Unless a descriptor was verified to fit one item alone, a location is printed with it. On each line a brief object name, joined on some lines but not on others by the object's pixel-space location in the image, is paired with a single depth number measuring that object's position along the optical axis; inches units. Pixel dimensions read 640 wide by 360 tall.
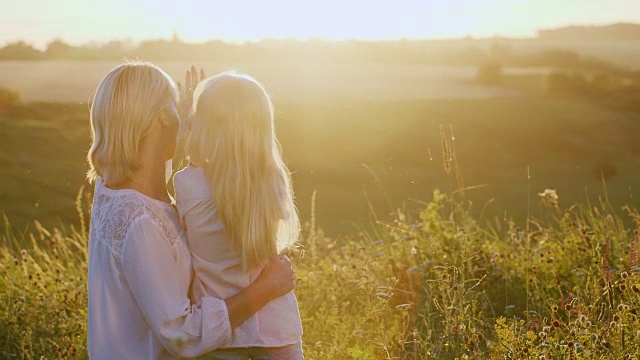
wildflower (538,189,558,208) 231.1
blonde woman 117.7
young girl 124.6
